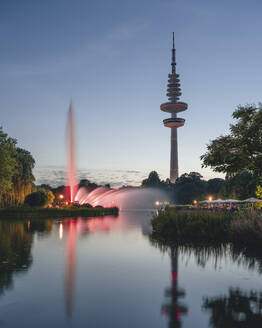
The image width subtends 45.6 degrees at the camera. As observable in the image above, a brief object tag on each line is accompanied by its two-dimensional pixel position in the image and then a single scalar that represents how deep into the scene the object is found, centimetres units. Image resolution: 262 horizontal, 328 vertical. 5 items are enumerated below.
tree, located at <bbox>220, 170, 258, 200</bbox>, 6988
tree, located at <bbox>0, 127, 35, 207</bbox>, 4438
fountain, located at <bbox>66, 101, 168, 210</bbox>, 5344
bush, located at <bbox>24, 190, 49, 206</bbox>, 5122
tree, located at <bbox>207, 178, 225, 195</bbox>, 11711
